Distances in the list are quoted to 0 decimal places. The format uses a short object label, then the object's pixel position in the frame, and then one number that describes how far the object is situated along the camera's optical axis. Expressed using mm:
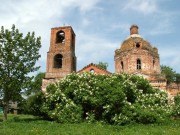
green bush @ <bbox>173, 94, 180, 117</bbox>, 26984
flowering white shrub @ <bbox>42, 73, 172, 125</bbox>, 20094
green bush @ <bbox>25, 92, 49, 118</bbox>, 25203
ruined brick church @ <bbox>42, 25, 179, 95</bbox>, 31000
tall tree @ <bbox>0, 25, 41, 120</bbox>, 21766
